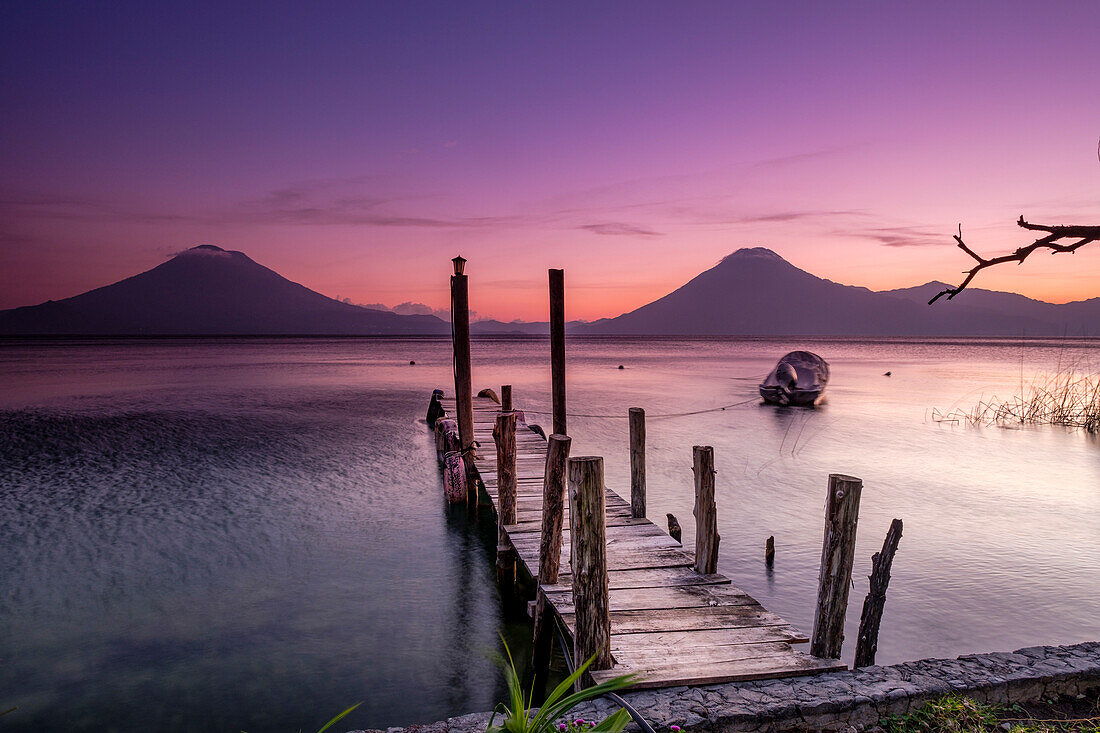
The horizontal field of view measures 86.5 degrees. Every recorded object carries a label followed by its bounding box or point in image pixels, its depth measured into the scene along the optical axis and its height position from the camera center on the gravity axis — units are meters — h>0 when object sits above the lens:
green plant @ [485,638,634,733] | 3.18 -2.05
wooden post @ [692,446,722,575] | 6.32 -1.92
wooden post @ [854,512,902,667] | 5.30 -2.46
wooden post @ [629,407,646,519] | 8.55 -1.80
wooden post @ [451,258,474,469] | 12.44 -0.17
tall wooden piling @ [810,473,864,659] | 4.49 -1.77
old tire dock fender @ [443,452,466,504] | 11.84 -2.74
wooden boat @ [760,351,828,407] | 27.22 -1.92
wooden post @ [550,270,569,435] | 11.40 +0.03
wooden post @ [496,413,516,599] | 8.05 -2.14
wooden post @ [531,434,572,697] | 5.59 -1.98
